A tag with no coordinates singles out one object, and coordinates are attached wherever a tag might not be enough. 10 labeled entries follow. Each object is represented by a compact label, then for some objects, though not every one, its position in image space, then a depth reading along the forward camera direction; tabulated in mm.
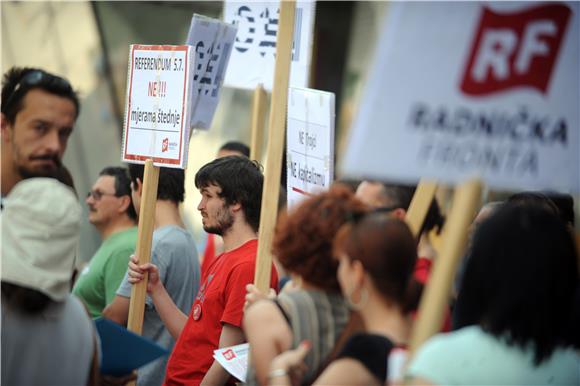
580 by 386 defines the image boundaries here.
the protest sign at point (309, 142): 10234
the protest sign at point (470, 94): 6746
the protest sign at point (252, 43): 14141
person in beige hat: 7145
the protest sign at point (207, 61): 11898
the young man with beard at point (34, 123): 9164
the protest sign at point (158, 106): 10930
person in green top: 12719
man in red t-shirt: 10234
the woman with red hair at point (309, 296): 7566
